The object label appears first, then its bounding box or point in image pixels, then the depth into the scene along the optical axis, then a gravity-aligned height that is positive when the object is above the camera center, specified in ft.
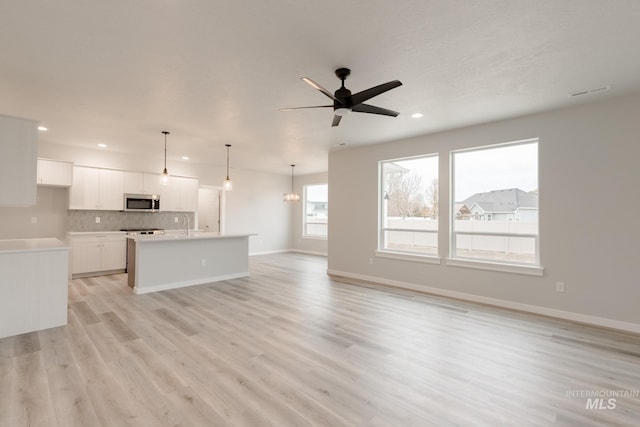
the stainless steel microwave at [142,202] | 22.06 +1.07
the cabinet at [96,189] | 20.12 +1.89
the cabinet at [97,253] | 19.52 -2.45
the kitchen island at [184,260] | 16.39 -2.57
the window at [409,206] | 17.53 +0.86
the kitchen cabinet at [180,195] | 24.06 +1.82
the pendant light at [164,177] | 17.01 +2.28
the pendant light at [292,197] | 27.76 +1.96
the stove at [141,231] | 22.07 -1.07
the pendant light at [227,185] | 19.04 +2.07
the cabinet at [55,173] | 18.74 +2.74
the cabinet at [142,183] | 22.17 +2.56
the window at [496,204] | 14.05 +0.83
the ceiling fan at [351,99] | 8.78 +3.69
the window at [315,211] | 32.48 +0.83
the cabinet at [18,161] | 10.75 +2.00
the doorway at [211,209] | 28.86 +0.82
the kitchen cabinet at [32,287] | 10.46 -2.60
